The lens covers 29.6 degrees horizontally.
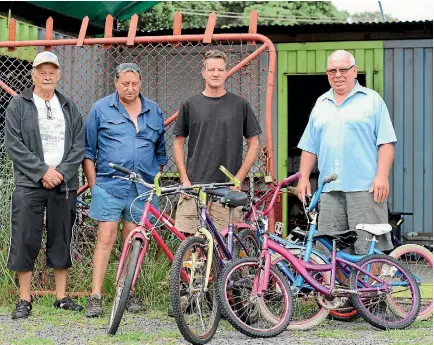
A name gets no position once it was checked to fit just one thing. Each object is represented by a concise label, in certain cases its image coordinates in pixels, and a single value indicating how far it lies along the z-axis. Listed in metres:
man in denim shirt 6.12
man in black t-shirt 6.06
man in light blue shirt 5.98
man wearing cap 6.08
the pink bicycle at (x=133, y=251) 5.27
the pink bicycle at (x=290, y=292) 5.36
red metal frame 6.61
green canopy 9.91
